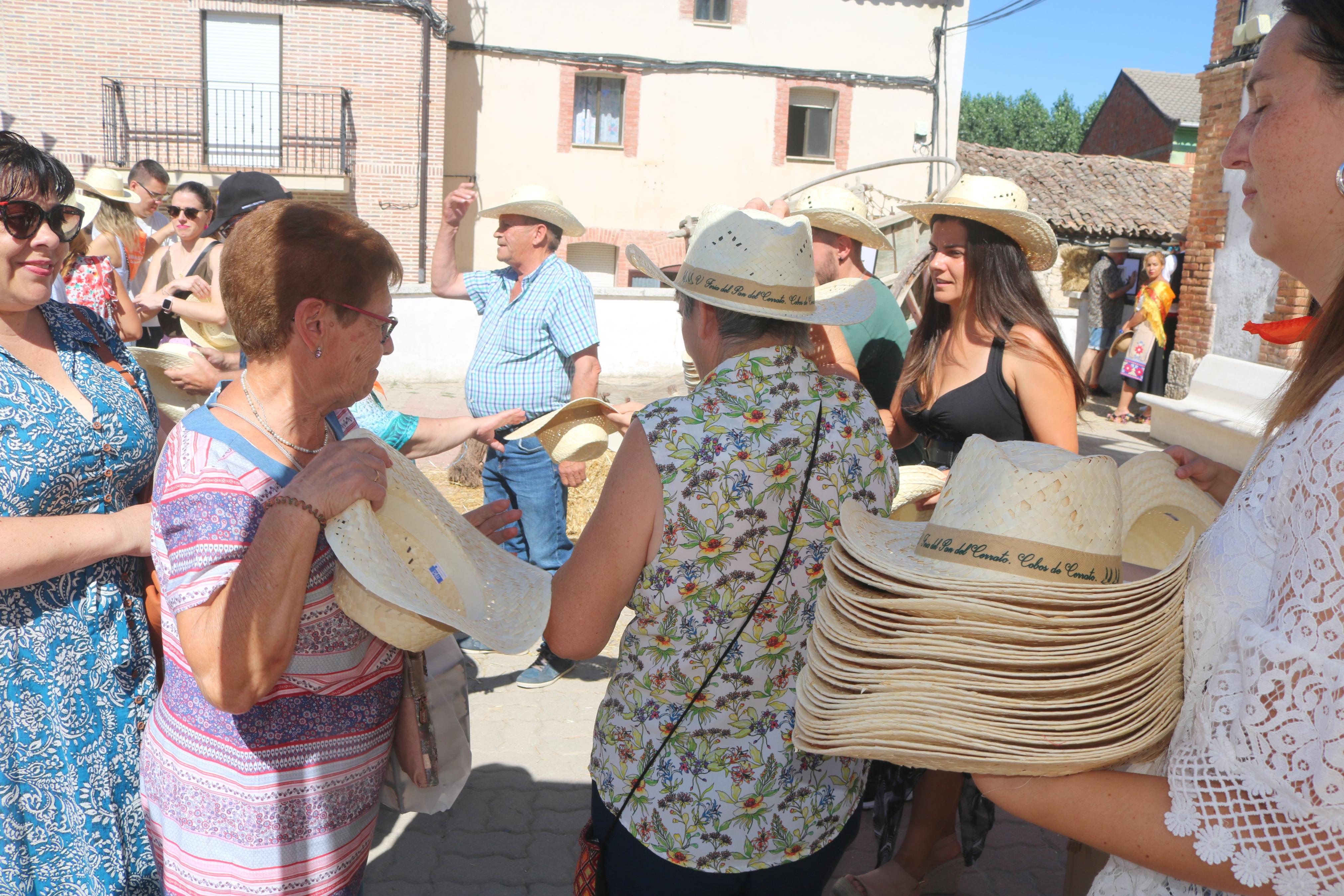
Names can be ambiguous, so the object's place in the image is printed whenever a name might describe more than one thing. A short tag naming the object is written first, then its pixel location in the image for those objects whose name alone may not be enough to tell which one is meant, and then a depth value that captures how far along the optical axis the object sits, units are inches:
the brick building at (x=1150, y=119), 1332.4
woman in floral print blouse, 69.1
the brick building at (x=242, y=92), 737.0
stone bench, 209.5
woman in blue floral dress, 79.3
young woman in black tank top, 117.4
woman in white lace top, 39.8
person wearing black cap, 159.5
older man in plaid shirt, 180.4
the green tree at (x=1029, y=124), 2294.5
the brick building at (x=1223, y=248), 432.1
